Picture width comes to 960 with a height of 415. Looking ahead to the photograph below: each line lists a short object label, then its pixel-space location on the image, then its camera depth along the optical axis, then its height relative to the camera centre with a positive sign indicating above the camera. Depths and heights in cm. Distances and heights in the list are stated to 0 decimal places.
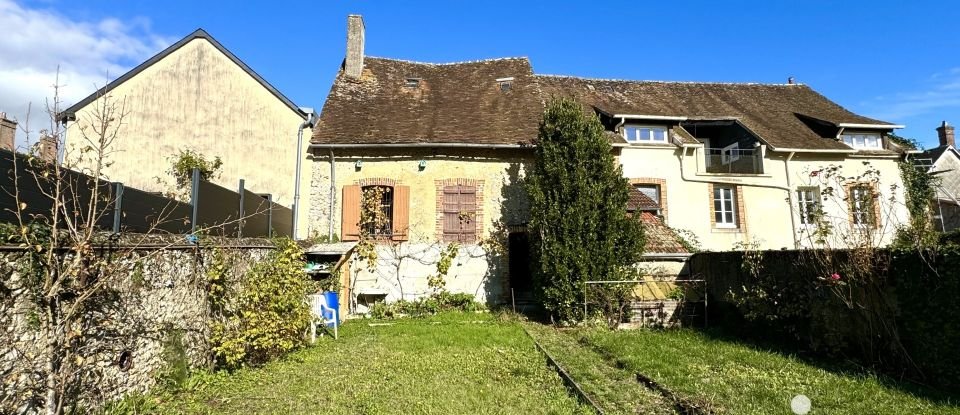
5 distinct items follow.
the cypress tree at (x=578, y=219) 981 +55
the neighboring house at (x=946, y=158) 2400 +455
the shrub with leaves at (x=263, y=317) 605 -96
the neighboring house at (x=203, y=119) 1219 +334
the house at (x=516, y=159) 1212 +250
